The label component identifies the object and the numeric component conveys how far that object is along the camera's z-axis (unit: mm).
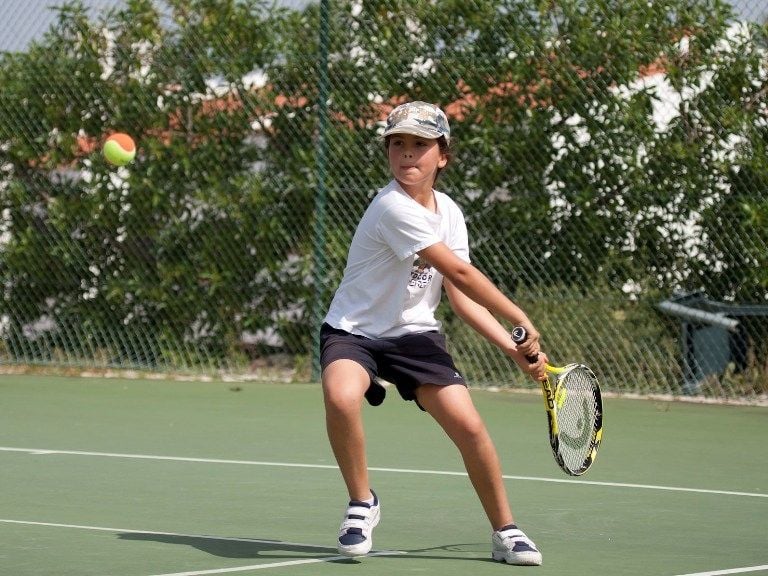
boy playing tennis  9352
